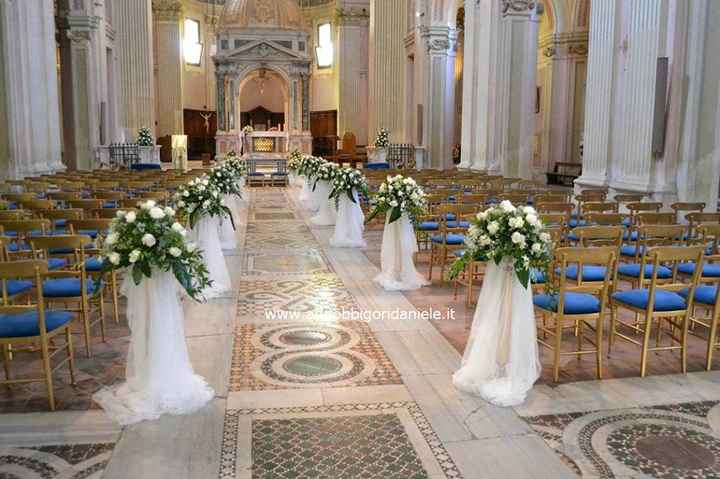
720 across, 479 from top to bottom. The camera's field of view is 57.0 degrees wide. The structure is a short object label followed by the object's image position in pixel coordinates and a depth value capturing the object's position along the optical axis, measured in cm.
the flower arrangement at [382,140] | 2600
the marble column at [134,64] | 2655
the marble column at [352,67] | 3716
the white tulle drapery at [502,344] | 490
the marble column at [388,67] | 2869
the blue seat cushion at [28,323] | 462
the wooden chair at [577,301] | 514
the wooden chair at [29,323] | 460
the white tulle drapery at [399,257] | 844
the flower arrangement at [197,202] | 804
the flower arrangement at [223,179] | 977
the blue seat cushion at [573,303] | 529
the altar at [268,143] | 3488
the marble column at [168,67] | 3581
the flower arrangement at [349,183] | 1131
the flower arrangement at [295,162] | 2217
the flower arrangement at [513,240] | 484
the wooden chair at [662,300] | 530
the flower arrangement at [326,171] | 1355
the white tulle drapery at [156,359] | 464
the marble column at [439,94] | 2375
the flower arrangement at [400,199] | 816
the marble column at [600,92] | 1230
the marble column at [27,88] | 1535
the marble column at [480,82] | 1766
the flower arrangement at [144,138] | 2425
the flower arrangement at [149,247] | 460
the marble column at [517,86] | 1700
